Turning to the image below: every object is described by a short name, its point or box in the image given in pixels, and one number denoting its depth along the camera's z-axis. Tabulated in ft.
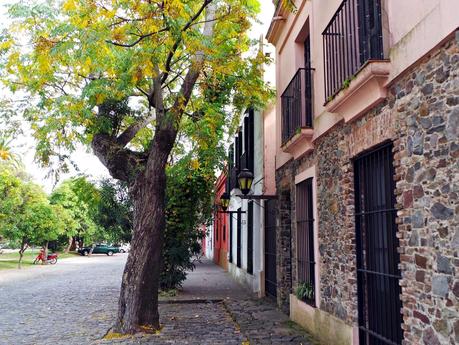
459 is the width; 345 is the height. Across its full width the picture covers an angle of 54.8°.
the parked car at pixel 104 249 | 149.07
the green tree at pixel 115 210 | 50.26
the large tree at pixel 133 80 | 20.76
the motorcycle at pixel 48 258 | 92.35
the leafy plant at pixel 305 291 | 25.04
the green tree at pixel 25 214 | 69.26
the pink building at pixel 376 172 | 12.27
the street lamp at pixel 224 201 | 45.24
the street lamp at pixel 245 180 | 31.84
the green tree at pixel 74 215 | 110.93
